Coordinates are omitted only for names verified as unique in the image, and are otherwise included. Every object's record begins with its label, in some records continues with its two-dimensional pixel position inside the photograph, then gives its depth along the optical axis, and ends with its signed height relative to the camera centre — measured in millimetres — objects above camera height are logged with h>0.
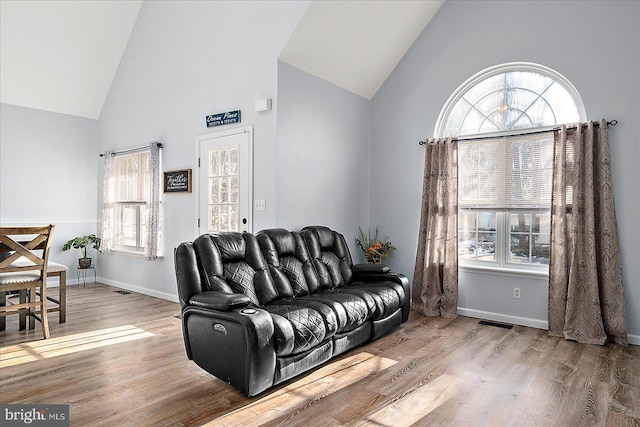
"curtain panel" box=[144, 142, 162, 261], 5371 +78
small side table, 6380 -986
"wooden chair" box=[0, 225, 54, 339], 3568 -523
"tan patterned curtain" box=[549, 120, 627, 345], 3688 -279
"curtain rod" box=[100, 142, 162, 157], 5396 +893
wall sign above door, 4492 +1067
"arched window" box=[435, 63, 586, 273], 4184 +619
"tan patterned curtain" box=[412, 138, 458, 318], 4535 -209
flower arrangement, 4992 -424
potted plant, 6180 -512
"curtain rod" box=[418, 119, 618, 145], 3748 +848
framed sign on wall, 5059 +398
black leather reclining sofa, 2557 -703
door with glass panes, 4430 +372
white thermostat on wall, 4148 +1108
